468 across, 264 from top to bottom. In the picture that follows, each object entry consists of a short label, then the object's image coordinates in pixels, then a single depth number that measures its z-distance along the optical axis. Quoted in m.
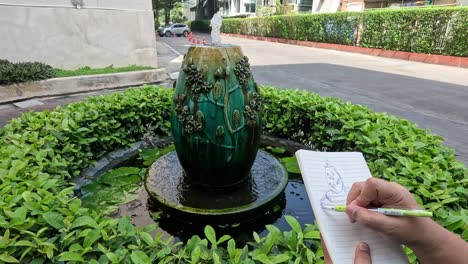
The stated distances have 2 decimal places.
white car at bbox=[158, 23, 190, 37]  39.38
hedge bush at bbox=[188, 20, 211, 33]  48.21
